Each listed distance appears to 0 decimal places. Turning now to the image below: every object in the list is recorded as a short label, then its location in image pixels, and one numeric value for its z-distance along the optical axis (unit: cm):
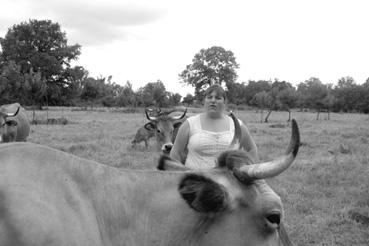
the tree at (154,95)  6222
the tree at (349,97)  7388
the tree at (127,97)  6772
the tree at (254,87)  9840
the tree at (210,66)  8194
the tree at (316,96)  5335
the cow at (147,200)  240
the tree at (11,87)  4689
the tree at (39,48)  6153
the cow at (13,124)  1407
